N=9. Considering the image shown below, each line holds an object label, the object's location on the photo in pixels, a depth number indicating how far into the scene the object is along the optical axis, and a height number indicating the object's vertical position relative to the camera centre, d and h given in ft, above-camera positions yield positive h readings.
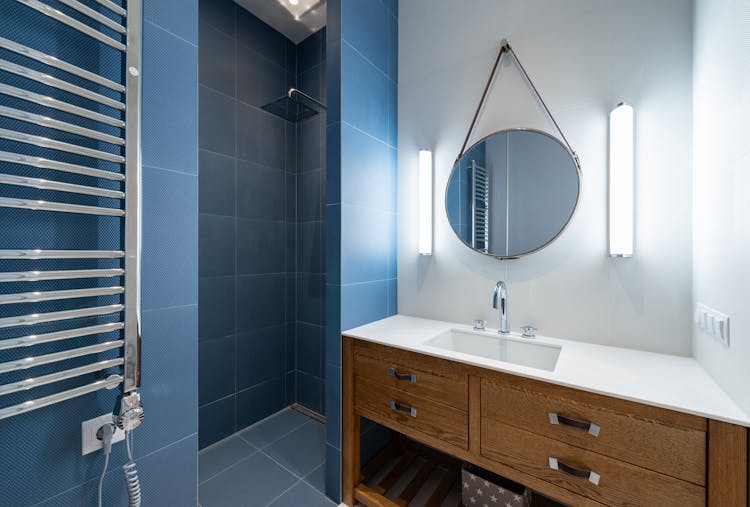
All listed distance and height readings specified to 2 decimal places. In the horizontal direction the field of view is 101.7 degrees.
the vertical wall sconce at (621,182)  4.09 +0.97
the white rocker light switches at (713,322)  2.89 -0.71
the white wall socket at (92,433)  2.52 -1.52
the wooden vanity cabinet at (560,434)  2.58 -1.89
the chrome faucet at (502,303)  4.79 -0.79
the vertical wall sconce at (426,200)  5.89 +1.01
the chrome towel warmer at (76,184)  2.14 +0.57
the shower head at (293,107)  6.86 +3.55
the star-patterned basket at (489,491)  4.32 -3.49
